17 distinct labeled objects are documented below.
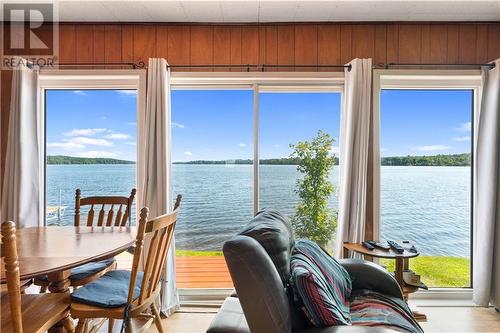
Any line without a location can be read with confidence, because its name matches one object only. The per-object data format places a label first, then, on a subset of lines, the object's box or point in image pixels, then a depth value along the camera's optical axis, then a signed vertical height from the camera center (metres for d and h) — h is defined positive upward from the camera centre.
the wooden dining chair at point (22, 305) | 1.26 -0.78
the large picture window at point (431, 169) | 3.01 -0.03
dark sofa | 1.31 -0.56
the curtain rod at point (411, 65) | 2.80 +0.93
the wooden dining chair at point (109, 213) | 2.51 -0.42
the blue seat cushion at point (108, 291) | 1.72 -0.79
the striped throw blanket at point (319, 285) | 1.39 -0.62
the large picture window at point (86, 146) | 3.04 +0.15
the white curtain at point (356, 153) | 2.67 +0.10
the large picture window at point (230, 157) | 2.97 +0.06
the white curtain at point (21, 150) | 2.72 +0.09
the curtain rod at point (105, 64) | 2.86 +0.91
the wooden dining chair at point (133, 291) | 1.65 -0.78
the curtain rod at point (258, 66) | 2.83 +0.91
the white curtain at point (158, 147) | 2.68 +0.13
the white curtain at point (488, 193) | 2.65 -0.24
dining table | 1.53 -0.52
